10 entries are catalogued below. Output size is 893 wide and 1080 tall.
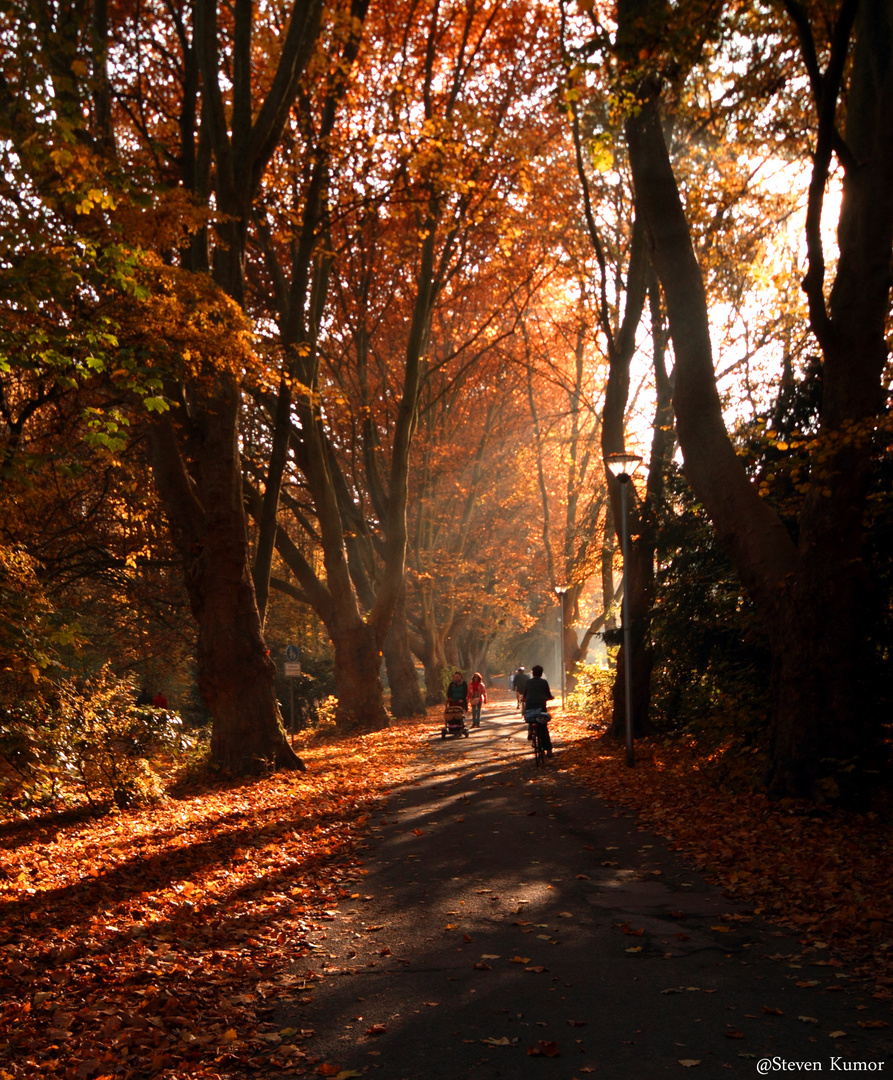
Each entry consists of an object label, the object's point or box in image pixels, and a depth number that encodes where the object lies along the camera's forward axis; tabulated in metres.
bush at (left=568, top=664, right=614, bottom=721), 21.98
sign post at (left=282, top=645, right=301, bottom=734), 22.97
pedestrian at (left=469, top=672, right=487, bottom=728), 27.06
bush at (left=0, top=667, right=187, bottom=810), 8.80
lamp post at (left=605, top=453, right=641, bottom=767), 13.96
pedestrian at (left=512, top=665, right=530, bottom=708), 25.43
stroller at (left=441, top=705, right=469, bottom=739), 21.95
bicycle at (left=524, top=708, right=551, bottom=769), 15.54
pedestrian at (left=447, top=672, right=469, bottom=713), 22.28
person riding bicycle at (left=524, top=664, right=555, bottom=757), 15.64
